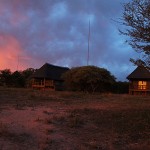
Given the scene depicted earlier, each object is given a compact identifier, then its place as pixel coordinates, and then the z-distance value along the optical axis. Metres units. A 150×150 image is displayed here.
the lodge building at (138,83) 22.03
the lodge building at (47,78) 22.90
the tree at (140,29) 7.02
